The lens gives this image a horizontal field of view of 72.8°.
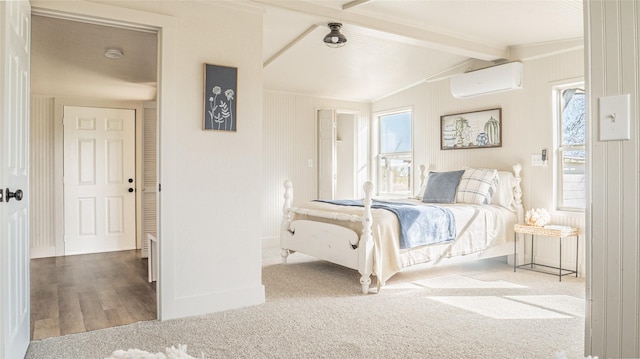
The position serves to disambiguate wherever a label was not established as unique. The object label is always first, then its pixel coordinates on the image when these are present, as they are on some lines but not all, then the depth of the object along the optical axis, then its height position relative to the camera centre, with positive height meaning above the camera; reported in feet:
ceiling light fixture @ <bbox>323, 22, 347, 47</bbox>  11.41 +3.82
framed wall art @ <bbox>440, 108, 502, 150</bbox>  16.21 +2.00
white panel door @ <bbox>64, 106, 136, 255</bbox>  18.06 +0.10
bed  12.04 -1.36
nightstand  13.15 -1.66
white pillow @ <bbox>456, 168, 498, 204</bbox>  15.10 -0.22
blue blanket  12.35 -1.27
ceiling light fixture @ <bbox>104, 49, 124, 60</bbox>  12.42 +3.74
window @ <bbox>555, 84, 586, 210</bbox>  14.14 +1.09
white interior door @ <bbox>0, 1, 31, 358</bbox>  6.19 +0.08
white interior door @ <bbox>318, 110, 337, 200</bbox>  19.94 +1.26
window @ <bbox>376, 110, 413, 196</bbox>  20.30 +1.30
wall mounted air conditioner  14.98 +3.61
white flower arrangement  13.97 -1.21
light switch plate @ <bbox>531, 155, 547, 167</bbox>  14.79 +0.66
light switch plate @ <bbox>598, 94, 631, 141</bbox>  3.82 +0.56
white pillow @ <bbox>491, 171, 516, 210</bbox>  15.34 -0.37
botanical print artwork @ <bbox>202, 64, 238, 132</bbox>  9.94 +1.96
